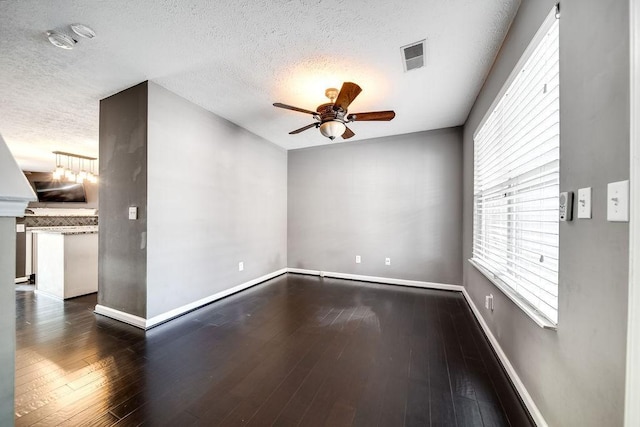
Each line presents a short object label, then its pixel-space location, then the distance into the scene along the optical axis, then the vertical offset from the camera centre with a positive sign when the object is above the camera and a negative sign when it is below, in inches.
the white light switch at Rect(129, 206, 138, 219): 97.7 -0.5
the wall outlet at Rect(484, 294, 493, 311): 84.7 -31.9
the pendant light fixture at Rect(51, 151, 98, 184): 196.4 +39.2
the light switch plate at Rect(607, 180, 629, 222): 29.5 +1.7
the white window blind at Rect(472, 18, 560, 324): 50.1 +8.9
